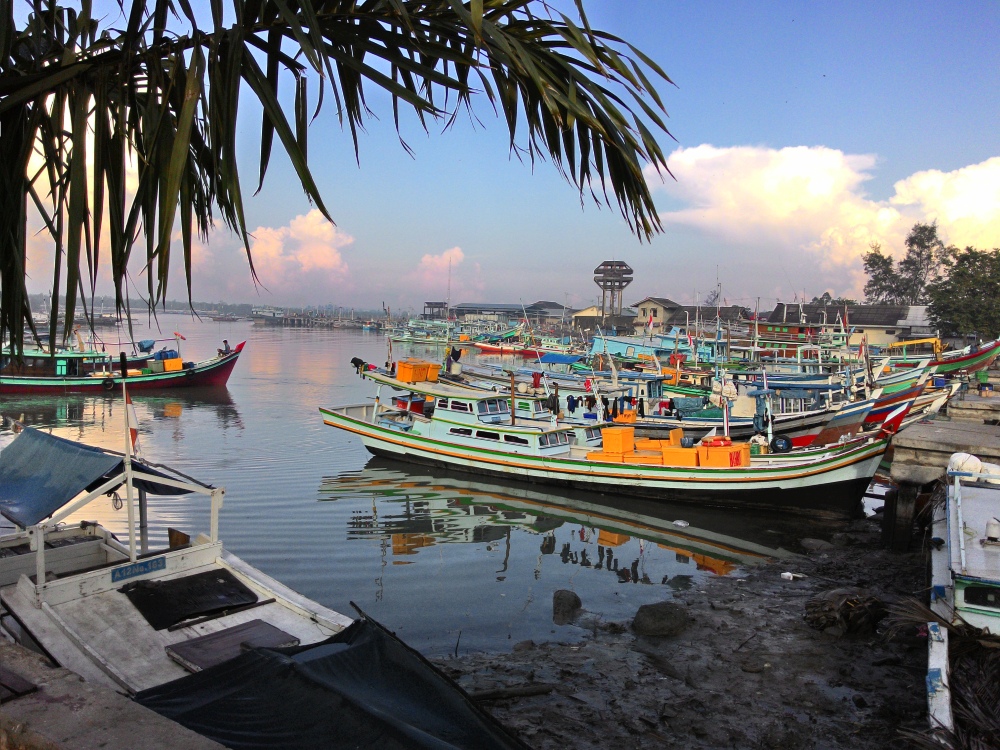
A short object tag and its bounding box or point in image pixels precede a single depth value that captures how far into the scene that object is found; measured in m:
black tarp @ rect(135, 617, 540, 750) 3.84
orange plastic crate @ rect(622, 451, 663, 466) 18.71
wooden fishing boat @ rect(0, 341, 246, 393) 37.06
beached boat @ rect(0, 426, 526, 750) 4.06
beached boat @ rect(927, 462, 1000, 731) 7.04
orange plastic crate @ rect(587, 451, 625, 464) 18.92
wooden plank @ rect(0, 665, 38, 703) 3.56
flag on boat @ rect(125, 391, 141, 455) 7.25
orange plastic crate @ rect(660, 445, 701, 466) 18.28
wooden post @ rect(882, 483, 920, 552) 14.05
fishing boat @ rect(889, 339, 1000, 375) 35.72
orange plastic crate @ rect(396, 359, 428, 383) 24.72
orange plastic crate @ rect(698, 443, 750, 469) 17.95
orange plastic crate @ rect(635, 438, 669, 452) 20.23
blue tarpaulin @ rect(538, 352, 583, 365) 46.41
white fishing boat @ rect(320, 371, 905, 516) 17.47
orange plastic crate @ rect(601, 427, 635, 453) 19.16
